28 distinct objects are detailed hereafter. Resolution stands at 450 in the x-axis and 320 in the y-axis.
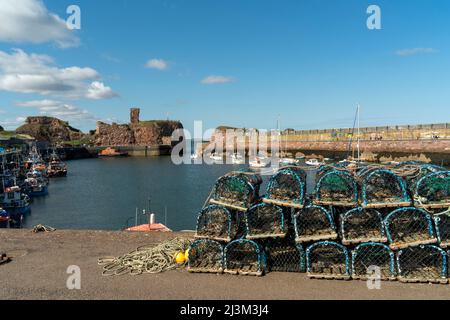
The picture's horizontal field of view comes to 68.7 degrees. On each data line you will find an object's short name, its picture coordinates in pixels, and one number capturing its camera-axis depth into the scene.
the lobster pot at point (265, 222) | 7.06
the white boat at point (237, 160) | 76.45
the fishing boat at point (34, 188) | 42.12
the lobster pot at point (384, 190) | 6.70
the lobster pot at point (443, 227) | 6.43
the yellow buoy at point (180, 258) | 7.75
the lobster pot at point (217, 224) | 7.22
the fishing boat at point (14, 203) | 31.16
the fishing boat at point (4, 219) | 24.75
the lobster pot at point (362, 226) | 6.61
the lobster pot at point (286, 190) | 7.13
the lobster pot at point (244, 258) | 6.96
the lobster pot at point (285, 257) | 7.06
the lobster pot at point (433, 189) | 7.03
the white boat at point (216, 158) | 89.31
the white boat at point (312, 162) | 57.69
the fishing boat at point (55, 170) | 64.50
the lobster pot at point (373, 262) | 6.50
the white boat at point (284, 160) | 63.83
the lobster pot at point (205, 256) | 7.14
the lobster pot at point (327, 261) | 6.61
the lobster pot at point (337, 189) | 7.07
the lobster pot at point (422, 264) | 6.32
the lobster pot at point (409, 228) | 6.40
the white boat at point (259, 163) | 61.49
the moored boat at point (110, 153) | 129.96
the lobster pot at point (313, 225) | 6.76
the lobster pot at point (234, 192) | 7.50
